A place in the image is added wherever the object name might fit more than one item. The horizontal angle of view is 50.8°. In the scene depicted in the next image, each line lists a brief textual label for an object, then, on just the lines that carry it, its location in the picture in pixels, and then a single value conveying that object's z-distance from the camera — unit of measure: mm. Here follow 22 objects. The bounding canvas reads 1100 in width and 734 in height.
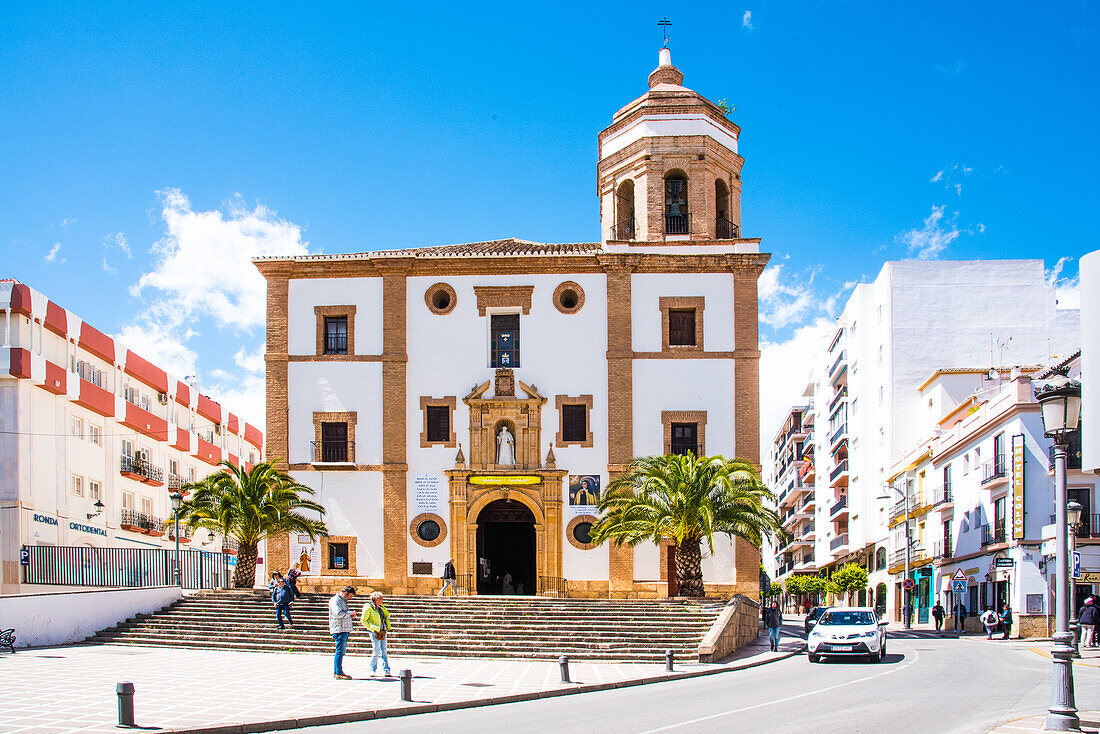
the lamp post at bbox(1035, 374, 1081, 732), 11852
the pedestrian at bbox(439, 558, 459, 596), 35281
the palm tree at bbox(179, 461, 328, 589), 32812
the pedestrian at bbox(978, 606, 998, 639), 38531
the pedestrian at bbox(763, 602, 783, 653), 28156
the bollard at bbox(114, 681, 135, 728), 12795
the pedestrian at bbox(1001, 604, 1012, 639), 38625
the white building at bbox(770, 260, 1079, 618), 55781
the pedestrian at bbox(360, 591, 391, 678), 19078
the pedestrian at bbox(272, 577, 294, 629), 27703
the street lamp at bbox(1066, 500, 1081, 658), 20109
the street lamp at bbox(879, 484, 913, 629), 49994
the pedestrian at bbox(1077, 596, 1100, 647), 28688
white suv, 24125
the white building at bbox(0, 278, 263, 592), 39344
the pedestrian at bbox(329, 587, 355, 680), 18938
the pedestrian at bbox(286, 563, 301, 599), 29106
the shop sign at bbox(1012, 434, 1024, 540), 39219
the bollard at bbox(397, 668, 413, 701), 15891
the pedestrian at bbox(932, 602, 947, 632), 44531
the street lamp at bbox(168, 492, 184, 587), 31116
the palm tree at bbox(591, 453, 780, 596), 30703
